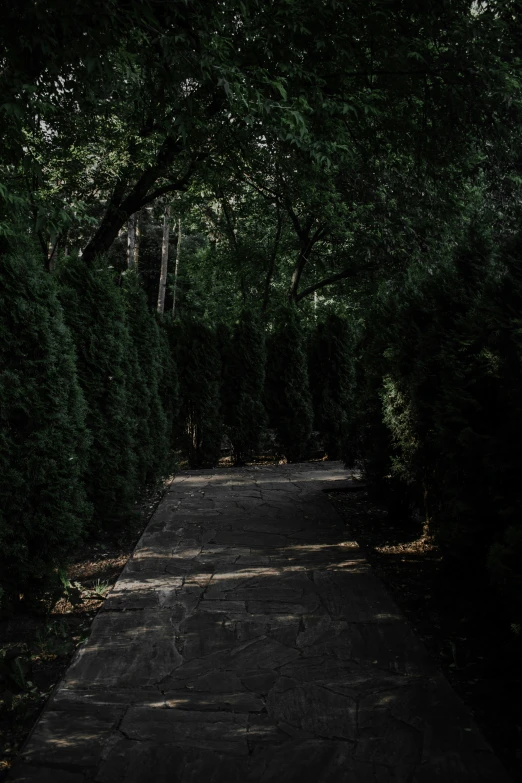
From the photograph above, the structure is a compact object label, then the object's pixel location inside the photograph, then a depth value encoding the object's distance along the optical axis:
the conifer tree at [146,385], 7.57
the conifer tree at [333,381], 11.53
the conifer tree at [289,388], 11.30
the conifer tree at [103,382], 5.93
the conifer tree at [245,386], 11.23
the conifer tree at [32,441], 4.03
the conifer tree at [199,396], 10.97
